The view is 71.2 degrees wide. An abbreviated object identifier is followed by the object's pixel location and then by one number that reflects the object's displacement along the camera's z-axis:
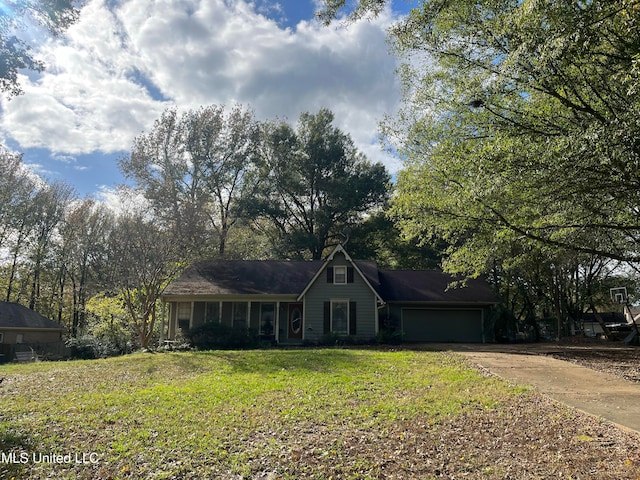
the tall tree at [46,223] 35.75
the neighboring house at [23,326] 29.28
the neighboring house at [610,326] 26.60
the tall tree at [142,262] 20.27
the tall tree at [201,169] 30.19
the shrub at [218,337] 20.16
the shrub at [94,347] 21.44
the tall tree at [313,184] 32.53
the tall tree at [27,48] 8.63
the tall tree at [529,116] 6.97
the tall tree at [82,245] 32.69
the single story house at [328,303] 21.80
